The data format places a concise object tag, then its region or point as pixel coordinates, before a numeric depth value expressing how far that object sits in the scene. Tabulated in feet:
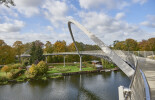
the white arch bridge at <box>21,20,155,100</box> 9.14
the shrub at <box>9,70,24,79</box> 61.53
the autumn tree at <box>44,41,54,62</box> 140.44
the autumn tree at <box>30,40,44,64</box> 101.70
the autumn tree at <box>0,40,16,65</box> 92.34
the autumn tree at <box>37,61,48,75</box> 66.46
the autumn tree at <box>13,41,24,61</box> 128.36
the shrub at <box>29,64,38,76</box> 64.09
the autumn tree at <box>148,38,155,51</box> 93.91
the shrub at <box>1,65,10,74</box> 63.15
